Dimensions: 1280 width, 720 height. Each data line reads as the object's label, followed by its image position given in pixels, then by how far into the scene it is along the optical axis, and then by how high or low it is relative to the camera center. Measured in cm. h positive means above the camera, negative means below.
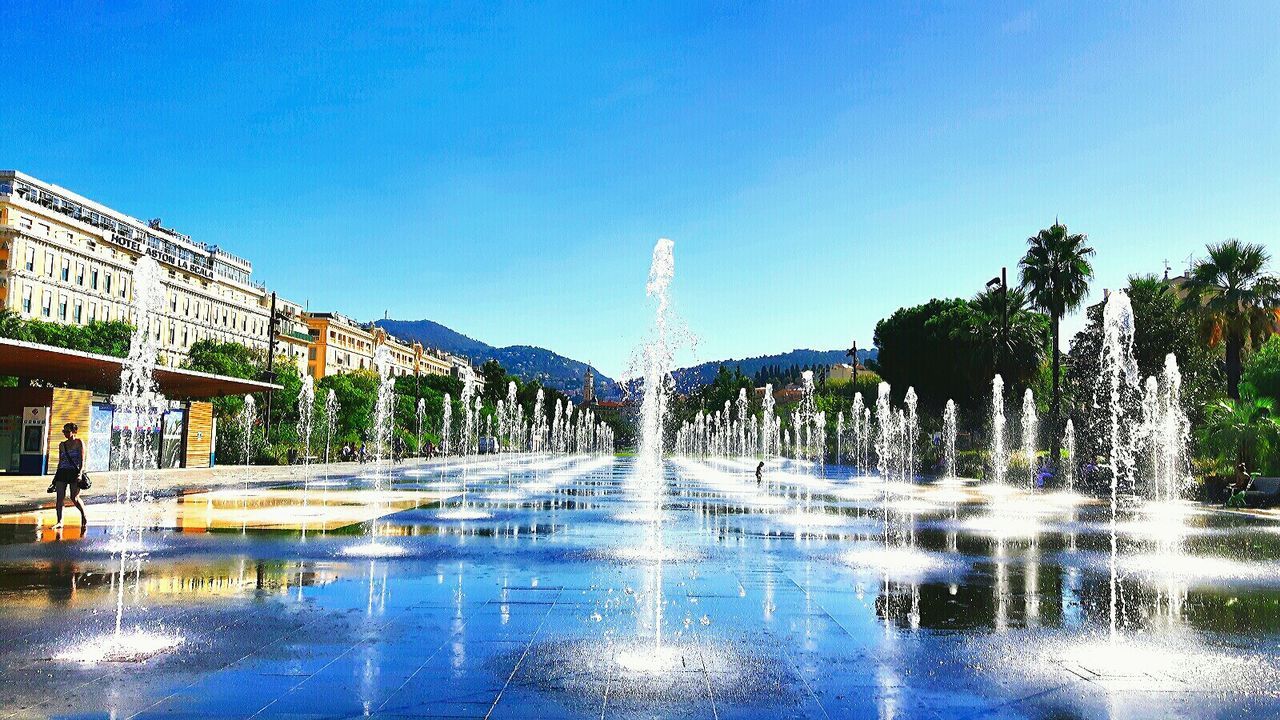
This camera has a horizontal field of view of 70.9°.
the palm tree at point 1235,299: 3569 +588
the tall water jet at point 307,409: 5132 +120
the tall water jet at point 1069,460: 3403 -71
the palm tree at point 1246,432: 2664 +44
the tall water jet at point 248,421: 4736 +41
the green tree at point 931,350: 5138 +562
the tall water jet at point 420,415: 6775 +122
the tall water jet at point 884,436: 5381 +27
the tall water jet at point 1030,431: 3960 +56
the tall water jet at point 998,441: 4019 +5
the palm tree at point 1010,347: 4875 +509
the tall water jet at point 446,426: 6831 +46
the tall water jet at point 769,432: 8569 +60
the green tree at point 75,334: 5434 +566
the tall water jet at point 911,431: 4962 +59
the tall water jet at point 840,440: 6656 -8
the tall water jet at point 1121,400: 3366 +207
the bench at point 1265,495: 2452 -131
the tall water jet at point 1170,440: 3172 +21
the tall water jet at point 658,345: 2350 +249
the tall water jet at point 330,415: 5439 +89
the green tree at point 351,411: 5541 +120
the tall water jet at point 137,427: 1627 -4
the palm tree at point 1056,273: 3900 +741
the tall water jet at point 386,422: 5675 +53
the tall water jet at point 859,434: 5519 +39
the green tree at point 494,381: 11525 +672
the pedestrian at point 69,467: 1464 -69
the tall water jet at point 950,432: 4934 +53
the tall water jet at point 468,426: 7556 +58
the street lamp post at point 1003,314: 4347 +615
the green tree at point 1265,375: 2814 +227
